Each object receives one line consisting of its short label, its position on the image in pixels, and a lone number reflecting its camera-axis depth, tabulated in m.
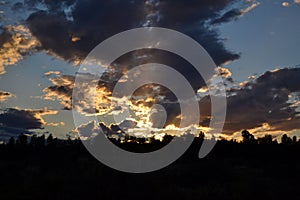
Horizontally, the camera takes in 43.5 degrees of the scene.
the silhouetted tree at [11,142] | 83.61
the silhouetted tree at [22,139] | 95.23
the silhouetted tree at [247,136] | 99.81
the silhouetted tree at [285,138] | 89.81
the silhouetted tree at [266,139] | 84.36
